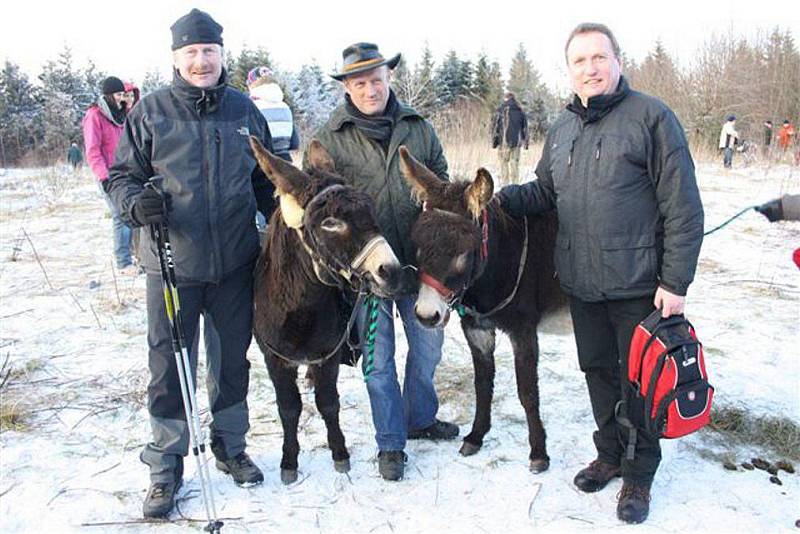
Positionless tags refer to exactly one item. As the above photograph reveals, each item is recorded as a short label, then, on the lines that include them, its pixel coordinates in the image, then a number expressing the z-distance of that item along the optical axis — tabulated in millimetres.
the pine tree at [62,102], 26609
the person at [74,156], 19841
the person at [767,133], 19469
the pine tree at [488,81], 31031
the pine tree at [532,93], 23984
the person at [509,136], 12000
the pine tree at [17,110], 30203
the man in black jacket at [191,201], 2695
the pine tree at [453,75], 37188
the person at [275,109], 5598
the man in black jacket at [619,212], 2516
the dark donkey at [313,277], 2557
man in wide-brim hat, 3012
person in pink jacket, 6367
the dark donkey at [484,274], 2830
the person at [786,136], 17569
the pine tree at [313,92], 34594
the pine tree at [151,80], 37769
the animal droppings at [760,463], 3180
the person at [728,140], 16359
